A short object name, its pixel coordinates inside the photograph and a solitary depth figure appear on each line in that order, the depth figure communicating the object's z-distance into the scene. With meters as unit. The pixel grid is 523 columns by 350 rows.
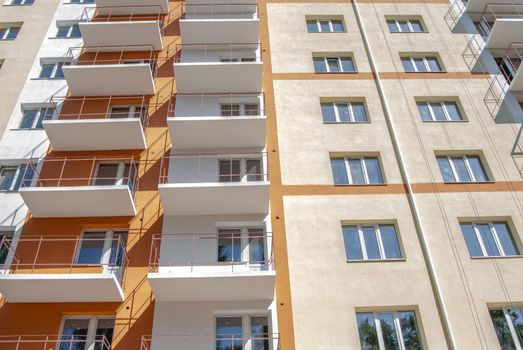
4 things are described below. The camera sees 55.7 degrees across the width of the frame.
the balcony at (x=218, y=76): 16.72
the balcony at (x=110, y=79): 16.77
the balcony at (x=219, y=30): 18.44
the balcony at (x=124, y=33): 18.50
